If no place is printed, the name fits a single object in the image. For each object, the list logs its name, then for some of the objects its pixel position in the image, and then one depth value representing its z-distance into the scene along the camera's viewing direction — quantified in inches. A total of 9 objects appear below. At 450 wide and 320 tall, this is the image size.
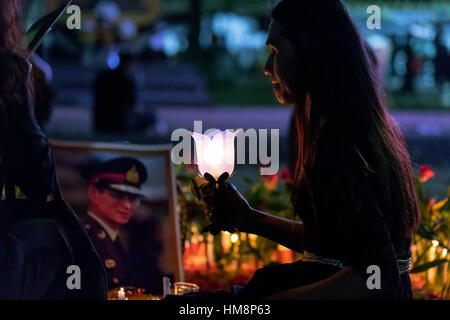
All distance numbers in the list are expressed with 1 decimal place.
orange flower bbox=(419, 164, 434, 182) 287.7
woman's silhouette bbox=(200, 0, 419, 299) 137.4
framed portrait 231.9
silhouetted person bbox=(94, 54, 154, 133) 740.7
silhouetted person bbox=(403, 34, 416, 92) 1665.4
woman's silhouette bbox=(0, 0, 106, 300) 159.7
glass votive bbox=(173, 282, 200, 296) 208.1
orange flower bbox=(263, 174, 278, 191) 308.5
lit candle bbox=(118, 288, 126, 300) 208.5
